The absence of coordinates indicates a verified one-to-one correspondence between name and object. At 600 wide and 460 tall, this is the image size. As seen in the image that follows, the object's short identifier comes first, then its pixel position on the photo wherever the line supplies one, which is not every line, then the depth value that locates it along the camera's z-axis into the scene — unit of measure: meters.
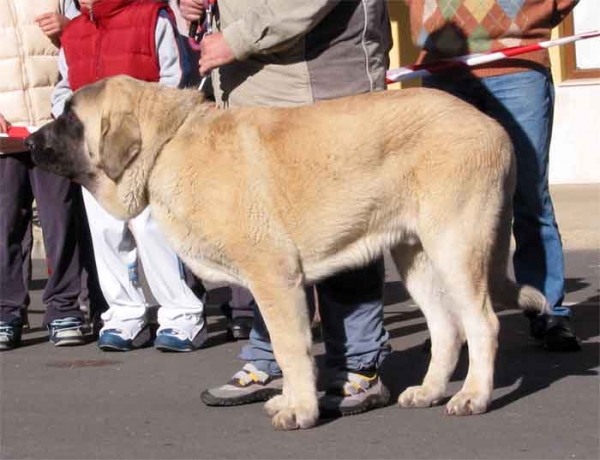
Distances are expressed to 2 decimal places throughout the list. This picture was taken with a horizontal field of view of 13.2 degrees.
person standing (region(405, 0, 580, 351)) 13.34
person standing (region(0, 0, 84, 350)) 14.76
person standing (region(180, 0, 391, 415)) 11.15
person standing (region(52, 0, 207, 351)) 13.87
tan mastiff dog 10.43
